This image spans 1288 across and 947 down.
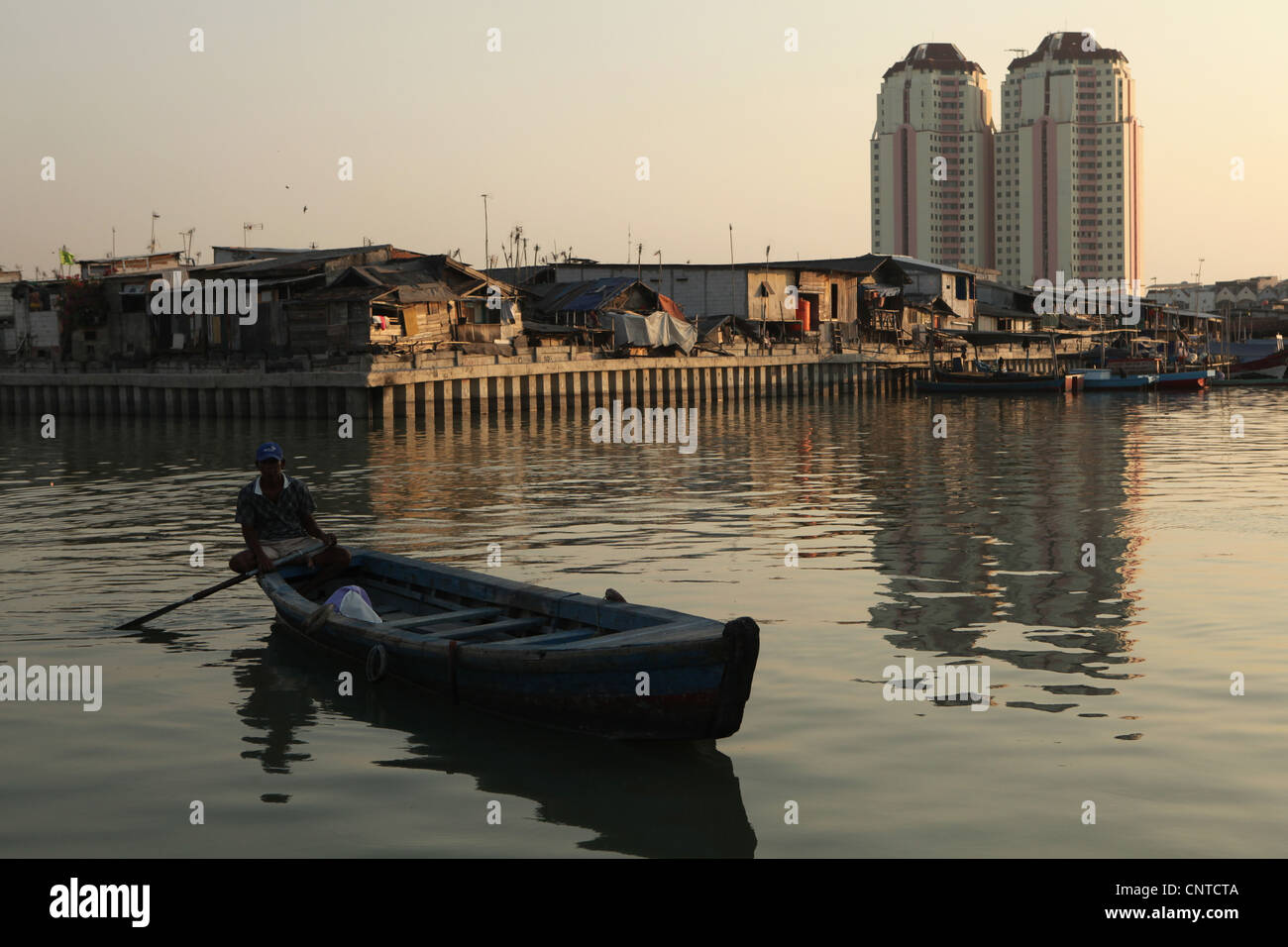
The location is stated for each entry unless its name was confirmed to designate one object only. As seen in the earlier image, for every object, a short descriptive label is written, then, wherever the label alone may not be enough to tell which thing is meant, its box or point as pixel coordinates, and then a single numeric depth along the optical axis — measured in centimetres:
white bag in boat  1182
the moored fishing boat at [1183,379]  6831
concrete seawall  4625
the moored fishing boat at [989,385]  6631
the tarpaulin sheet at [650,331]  6106
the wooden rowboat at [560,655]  862
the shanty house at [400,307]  5019
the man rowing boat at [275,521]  1329
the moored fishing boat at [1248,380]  7675
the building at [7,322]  6331
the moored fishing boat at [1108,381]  6800
